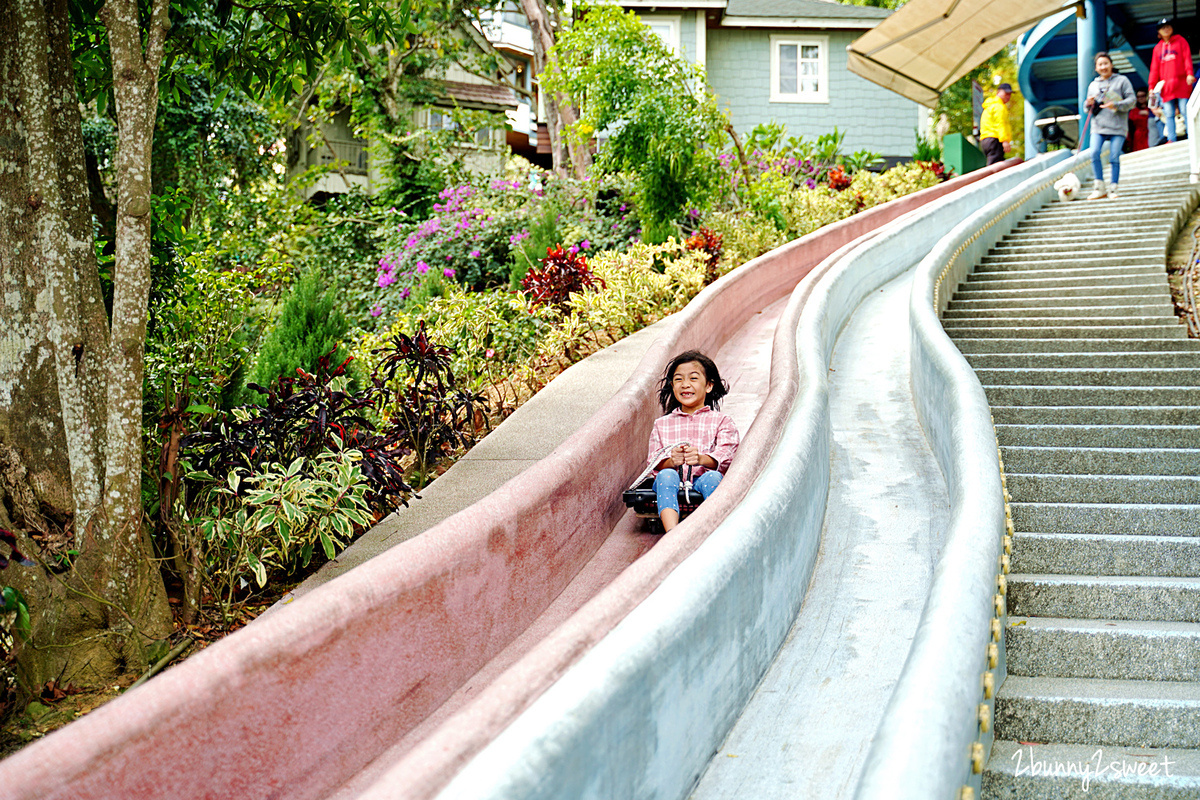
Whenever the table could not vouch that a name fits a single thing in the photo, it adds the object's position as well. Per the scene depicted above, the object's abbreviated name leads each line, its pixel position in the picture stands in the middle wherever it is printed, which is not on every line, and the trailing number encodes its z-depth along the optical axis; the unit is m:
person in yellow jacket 19.47
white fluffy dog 13.65
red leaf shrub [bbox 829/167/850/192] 16.28
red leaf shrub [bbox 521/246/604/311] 9.02
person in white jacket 12.24
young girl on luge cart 4.62
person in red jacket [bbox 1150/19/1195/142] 14.23
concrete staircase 3.26
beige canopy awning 16.67
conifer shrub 7.55
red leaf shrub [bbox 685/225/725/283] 11.30
